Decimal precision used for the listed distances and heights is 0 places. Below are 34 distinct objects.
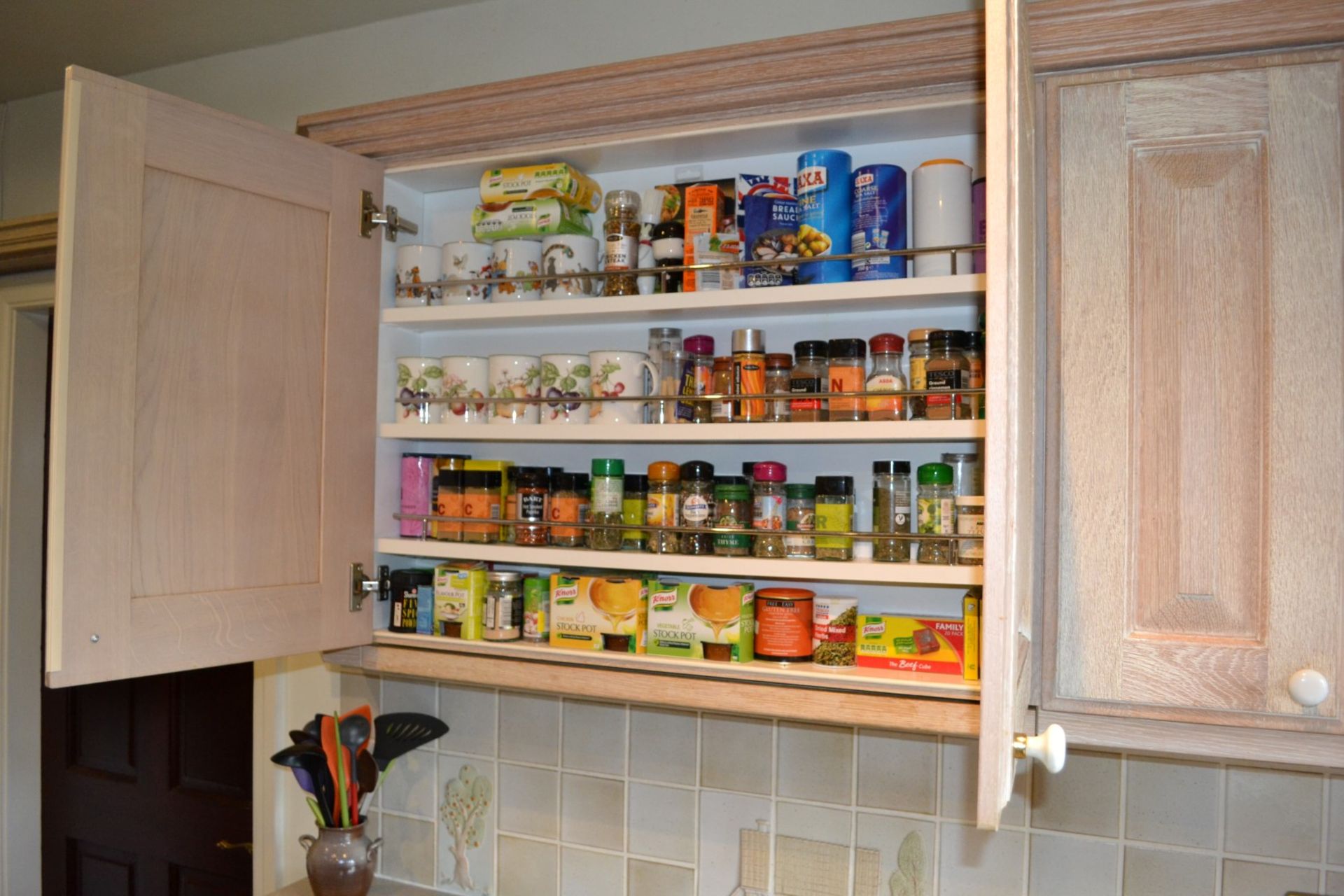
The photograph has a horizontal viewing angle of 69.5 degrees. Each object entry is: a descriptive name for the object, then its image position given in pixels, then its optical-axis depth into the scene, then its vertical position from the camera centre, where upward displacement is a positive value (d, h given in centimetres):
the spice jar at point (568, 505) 151 -7
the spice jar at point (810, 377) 138 +13
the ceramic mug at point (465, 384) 158 +13
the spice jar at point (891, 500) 135 -5
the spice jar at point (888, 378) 132 +12
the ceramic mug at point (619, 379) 148 +13
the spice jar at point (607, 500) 148 -6
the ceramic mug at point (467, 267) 160 +32
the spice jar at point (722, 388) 142 +11
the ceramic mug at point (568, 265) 154 +31
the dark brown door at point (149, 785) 219 -79
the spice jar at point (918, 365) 132 +14
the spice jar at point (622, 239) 150 +35
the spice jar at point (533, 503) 153 -7
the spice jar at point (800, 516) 137 -7
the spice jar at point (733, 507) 139 -6
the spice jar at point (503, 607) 153 -23
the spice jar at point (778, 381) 140 +12
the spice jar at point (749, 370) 140 +14
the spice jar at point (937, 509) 129 -6
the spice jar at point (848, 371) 134 +13
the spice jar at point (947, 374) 128 +12
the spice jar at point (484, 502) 155 -7
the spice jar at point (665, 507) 143 -7
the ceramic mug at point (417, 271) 162 +32
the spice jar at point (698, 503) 141 -6
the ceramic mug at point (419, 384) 159 +12
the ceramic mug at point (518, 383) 155 +13
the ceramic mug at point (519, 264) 157 +32
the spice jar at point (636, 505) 146 -7
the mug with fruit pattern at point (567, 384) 151 +12
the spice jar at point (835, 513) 135 -7
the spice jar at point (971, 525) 125 -8
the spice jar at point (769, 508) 138 -6
